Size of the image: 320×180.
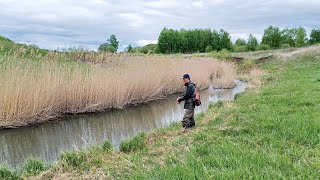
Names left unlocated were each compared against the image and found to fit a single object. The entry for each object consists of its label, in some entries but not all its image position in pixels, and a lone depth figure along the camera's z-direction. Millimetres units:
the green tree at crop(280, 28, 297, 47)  59867
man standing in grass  6671
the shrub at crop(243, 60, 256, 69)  27063
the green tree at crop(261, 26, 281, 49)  59674
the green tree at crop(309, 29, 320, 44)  59193
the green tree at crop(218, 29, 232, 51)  59867
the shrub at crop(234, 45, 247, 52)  53986
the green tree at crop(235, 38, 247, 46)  70551
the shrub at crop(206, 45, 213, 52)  54472
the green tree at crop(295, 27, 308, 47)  58784
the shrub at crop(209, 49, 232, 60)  30614
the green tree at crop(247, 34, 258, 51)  55305
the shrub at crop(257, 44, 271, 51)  52937
